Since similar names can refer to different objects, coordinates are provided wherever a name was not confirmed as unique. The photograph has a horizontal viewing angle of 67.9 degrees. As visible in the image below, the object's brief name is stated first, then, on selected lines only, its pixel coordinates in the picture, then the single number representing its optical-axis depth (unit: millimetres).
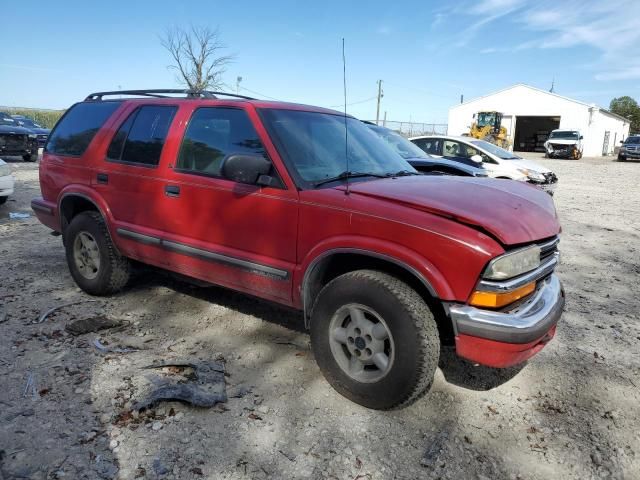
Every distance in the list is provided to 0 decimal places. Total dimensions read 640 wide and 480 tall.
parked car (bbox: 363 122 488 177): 7293
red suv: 2580
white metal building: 42031
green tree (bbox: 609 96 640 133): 74062
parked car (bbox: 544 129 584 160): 33594
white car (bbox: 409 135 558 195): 10328
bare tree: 36812
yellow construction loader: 33438
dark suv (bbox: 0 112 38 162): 15797
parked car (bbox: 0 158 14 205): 8438
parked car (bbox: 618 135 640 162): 33344
